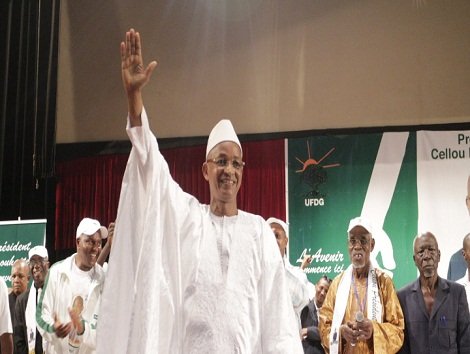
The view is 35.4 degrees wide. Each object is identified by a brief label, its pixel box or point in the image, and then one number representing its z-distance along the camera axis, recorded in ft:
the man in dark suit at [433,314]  16.56
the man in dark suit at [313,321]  20.39
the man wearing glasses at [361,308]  15.98
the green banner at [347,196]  29.96
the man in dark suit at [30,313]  26.12
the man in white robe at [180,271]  9.99
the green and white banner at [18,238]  29.32
